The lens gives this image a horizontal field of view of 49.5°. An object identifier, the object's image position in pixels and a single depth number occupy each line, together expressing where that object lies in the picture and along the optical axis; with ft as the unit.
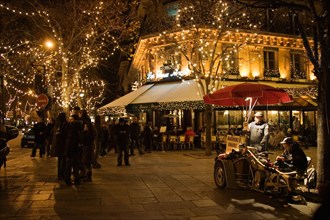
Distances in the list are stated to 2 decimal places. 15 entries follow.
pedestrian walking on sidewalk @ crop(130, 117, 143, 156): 58.49
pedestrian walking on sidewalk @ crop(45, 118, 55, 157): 50.16
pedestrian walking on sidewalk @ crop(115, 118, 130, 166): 44.21
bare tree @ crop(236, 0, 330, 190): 27.81
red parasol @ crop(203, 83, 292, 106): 31.14
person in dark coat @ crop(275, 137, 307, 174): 27.32
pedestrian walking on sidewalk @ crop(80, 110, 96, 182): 33.81
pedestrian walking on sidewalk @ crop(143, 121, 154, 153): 63.46
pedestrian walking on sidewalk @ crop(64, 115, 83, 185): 31.14
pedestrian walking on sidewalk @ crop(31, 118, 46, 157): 52.80
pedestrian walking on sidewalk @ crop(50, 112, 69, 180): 32.89
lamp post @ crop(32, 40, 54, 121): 55.01
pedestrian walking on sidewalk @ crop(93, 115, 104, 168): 42.38
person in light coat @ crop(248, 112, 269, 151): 32.78
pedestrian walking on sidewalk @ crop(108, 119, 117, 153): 60.97
